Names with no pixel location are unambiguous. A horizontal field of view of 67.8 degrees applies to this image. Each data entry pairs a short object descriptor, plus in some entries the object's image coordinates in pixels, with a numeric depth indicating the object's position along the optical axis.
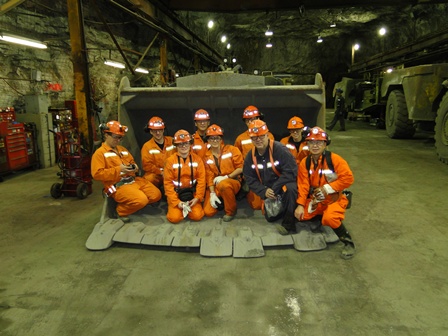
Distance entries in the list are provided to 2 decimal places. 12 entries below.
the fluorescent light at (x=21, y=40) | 5.66
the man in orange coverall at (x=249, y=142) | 3.99
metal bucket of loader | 4.24
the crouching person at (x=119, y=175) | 3.79
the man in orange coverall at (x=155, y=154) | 4.29
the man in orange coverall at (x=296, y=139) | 4.26
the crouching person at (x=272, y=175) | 3.43
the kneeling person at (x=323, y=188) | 3.22
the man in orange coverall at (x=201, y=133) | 4.34
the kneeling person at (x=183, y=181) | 3.75
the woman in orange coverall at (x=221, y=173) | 3.79
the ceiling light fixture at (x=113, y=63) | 9.70
